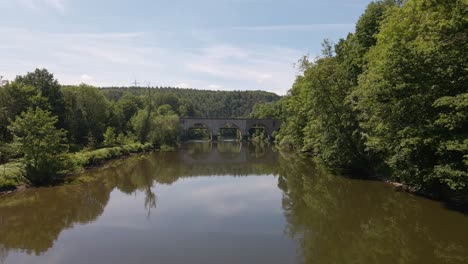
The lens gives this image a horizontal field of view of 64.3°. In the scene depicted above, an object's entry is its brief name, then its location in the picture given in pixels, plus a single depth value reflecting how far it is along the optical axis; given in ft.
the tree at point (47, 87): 156.56
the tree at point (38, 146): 84.64
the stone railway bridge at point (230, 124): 313.73
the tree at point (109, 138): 164.96
